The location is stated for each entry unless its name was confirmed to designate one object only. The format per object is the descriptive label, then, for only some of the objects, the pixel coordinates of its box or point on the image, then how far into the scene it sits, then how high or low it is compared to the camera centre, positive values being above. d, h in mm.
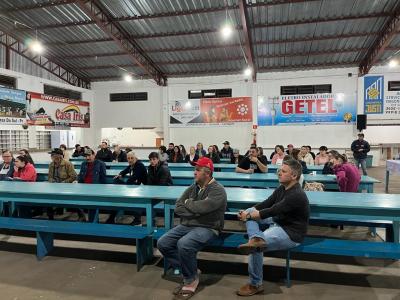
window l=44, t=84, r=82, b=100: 12948 +2089
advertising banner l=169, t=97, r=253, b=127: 13688 +1291
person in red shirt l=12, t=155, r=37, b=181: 5008 -477
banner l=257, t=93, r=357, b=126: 12805 +1300
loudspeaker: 12453 +744
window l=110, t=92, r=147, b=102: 14961 +2099
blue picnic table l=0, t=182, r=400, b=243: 2850 -591
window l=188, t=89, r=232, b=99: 13898 +2099
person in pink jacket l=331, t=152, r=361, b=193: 4242 -498
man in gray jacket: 2695 -771
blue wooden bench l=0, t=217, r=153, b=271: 3226 -956
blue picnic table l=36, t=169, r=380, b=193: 4786 -618
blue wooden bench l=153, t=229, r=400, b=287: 2656 -921
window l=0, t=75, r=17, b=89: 10742 +2039
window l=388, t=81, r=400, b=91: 12516 +2169
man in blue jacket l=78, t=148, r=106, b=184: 5039 -487
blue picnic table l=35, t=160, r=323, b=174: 7094 -594
